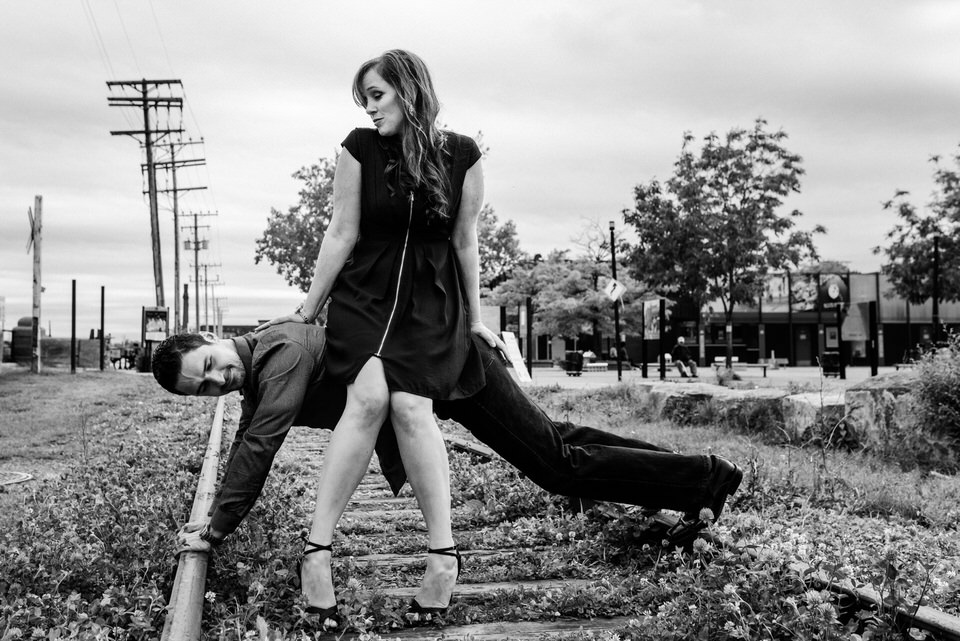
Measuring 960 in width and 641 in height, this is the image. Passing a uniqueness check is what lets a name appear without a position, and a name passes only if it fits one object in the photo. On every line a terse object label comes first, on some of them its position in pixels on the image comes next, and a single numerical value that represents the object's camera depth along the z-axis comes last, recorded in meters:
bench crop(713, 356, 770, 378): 43.07
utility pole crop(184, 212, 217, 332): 81.38
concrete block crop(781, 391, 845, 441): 9.34
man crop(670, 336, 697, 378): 27.05
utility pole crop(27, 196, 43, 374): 27.62
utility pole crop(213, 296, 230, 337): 125.89
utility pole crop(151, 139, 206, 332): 53.19
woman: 3.35
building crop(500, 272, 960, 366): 52.38
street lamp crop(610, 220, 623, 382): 26.43
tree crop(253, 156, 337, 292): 43.94
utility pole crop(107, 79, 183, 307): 40.12
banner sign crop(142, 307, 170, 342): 41.99
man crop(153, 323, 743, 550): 3.29
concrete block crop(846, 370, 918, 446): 9.20
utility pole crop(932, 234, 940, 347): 27.91
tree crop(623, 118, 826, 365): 29.77
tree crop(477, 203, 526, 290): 52.72
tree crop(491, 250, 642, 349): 45.53
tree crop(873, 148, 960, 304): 30.02
